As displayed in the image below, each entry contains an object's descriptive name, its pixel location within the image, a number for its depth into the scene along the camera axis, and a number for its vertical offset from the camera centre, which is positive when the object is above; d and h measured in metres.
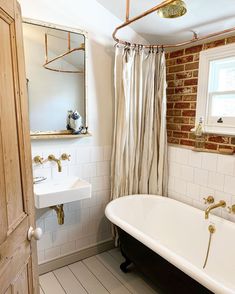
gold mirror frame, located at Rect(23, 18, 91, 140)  1.94 -0.12
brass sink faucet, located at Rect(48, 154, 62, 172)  2.11 -0.44
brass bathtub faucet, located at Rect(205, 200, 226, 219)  1.97 -0.81
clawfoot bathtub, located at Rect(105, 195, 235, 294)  1.66 -1.09
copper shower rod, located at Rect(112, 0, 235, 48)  1.53 +0.67
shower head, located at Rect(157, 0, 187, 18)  1.73 +0.79
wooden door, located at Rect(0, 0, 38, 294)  0.91 -0.23
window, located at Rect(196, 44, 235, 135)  2.11 +0.21
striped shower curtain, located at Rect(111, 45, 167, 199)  2.29 -0.11
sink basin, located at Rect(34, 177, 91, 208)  1.81 -0.68
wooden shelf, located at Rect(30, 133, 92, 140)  1.99 -0.22
